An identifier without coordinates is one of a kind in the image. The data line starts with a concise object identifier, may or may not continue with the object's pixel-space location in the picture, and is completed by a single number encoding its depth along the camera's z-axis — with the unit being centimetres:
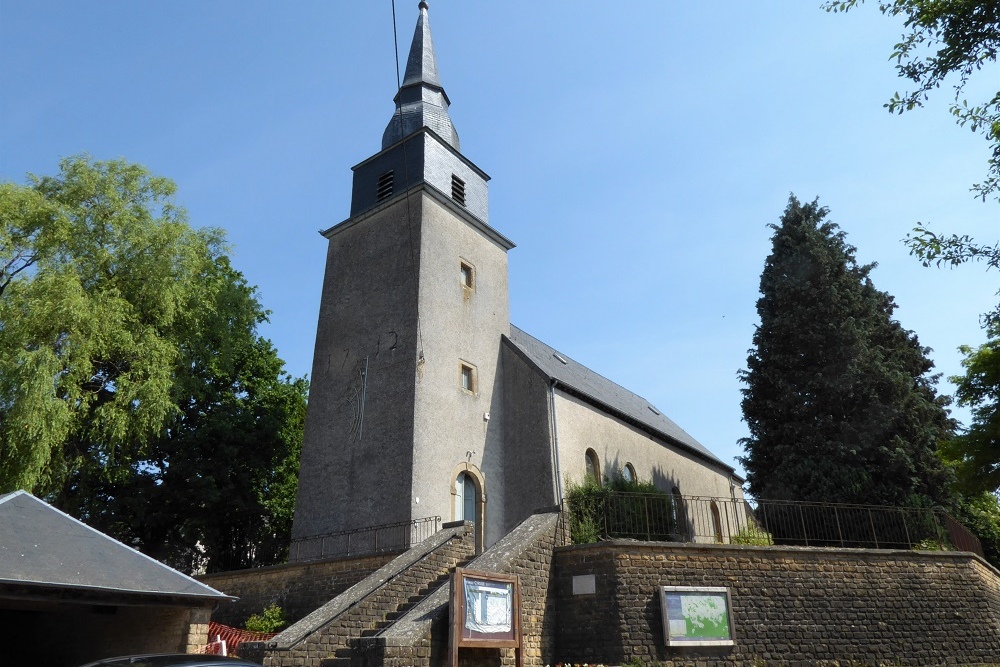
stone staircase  1078
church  1780
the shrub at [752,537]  1518
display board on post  1036
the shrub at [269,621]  1497
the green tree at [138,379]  1720
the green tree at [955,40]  1022
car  580
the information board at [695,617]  1246
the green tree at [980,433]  1480
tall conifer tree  1852
